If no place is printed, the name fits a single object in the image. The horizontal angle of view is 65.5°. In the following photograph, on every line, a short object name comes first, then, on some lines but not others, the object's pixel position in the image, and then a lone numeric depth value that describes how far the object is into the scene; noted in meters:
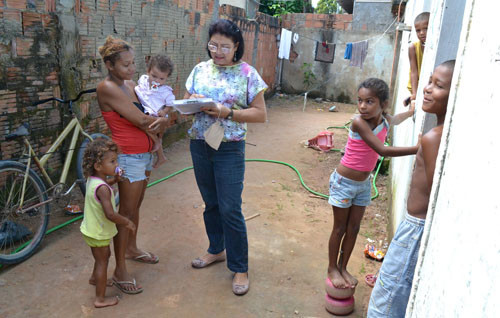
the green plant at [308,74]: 12.22
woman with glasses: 2.49
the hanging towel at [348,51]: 10.81
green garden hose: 3.40
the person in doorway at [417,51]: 3.47
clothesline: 10.77
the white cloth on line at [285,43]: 11.48
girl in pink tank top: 2.35
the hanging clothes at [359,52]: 10.77
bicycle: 2.97
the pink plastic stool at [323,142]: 6.67
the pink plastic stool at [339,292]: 2.58
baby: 2.86
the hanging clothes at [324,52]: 11.80
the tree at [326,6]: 24.85
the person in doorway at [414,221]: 1.66
